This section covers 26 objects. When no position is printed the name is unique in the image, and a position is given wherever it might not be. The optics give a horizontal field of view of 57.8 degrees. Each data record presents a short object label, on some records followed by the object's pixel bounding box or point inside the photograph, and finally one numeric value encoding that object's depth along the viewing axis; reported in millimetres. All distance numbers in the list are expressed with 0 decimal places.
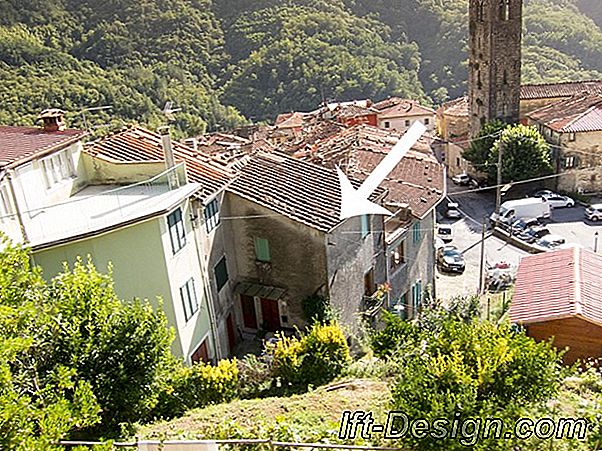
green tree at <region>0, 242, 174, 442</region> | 8258
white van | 40938
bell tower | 52562
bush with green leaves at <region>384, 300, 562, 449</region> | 7598
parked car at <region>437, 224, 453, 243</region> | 40562
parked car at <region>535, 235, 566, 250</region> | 35625
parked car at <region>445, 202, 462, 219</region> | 45750
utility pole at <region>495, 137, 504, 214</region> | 42200
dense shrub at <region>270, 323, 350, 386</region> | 13352
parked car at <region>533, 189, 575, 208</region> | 43531
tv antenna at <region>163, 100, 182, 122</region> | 15934
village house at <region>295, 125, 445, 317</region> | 21734
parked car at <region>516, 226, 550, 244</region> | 37625
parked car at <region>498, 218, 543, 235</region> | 39219
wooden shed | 14438
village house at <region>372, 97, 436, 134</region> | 69188
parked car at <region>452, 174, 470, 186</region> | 54875
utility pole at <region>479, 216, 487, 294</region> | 29836
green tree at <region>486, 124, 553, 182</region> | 45781
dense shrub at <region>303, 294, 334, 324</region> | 17453
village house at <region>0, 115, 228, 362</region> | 13391
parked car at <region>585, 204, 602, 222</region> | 40000
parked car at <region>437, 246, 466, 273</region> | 34269
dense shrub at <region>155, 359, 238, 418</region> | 12258
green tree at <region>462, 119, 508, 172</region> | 50312
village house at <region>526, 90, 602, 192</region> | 44875
